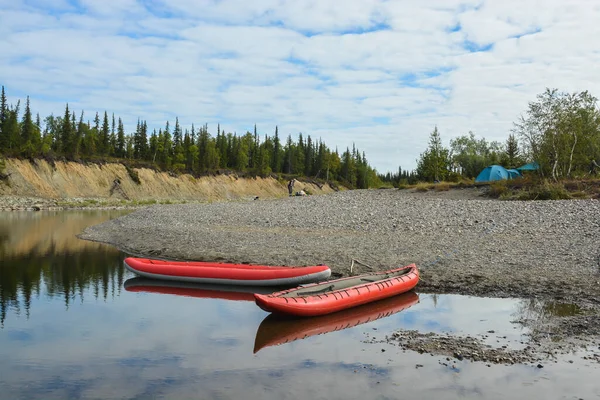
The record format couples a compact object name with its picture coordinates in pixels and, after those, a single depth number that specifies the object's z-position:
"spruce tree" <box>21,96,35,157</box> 77.09
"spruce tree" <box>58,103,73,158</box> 81.88
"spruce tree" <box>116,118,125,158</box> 102.88
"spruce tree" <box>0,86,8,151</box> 74.94
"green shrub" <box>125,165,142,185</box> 82.36
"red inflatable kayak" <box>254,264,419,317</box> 11.73
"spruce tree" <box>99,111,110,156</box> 95.79
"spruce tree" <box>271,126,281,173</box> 128.50
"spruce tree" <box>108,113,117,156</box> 100.56
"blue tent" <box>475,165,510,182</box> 48.18
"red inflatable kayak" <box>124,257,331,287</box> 14.69
